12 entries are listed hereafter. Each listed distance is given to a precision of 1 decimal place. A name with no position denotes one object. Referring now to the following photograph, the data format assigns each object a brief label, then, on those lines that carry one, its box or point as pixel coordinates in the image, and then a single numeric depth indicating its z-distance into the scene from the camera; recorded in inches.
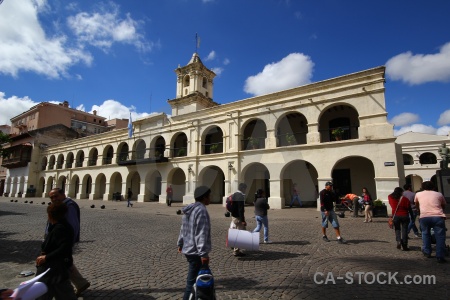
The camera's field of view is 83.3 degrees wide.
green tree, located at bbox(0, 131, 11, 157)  698.1
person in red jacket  244.7
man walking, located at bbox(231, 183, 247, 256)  242.5
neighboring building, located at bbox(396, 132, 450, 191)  1085.8
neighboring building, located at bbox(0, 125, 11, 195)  1773.6
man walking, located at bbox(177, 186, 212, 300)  124.4
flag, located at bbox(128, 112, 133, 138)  1063.6
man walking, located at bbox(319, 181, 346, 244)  280.4
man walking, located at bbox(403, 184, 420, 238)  289.9
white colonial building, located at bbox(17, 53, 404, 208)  601.3
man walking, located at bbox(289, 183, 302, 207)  710.5
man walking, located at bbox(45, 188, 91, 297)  136.0
